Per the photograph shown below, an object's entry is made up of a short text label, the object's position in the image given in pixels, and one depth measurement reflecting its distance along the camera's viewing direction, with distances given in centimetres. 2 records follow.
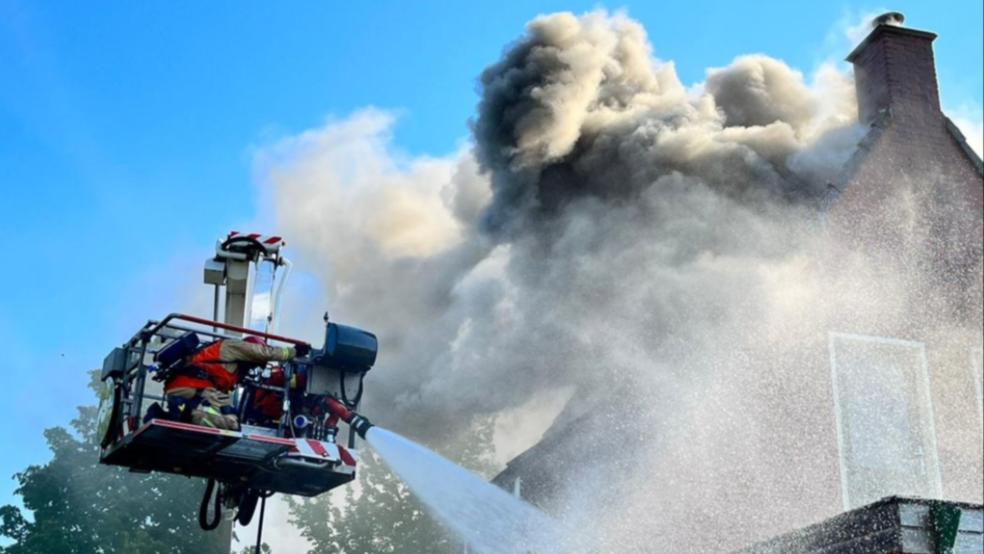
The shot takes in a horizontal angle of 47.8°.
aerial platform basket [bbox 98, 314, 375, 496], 699
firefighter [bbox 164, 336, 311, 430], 702
